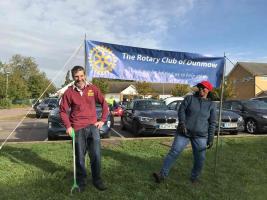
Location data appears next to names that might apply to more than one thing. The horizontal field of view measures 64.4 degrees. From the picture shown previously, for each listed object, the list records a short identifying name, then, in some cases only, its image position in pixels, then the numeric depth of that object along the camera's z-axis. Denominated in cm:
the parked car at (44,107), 1564
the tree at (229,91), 3366
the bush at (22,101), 4249
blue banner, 522
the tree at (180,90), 4207
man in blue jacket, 351
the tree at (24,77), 3857
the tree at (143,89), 4679
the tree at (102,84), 3800
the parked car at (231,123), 735
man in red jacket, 323
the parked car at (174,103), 922
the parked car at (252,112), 808
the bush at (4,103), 3268
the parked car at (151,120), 685
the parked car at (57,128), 647
